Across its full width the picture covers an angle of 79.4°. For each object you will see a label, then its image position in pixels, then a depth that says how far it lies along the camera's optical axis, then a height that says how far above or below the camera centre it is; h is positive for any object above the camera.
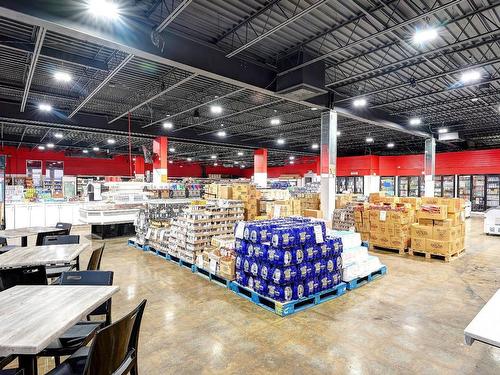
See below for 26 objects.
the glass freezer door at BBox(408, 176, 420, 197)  19.28 +0.09
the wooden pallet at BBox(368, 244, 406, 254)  7.89 -1.70
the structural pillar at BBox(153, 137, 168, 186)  13.77 +1.30
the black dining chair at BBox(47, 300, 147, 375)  1.69 -1.01
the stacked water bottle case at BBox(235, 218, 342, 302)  4.21 -1.06
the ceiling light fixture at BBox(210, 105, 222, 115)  10.30 +2.75
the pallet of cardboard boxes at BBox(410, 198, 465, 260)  7.20 -1.03
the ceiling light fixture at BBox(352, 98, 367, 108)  9.84 +2.83
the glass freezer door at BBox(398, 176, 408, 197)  19.98 +0.09
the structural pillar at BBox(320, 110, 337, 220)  9.48 +0.81
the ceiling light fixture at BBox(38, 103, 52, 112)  9.96 +2.69
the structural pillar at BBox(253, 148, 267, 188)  18.48 +1.44
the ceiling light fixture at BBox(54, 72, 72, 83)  7.51 +2.84
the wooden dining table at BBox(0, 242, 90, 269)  3.38 -0.84
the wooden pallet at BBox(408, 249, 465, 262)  7.16 -1.69
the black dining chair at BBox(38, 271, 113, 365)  2.29 -1.20
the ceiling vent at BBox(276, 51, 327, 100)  6.80 +2.55
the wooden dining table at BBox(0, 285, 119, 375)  1.71 -0.87
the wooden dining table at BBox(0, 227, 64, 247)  5.46 -0.84
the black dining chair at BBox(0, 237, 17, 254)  5.41 -1.00
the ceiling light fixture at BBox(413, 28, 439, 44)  5.42 +2.80
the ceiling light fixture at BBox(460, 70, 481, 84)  7.50 +2.85
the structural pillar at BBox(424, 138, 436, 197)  14.61 +1.04
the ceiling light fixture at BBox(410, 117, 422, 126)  12.63 +2.82
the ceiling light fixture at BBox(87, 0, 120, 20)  4.42 +2.71
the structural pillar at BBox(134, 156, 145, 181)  23.17 +1.79
